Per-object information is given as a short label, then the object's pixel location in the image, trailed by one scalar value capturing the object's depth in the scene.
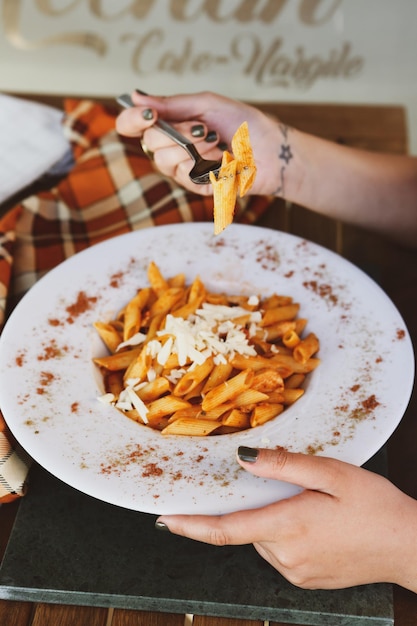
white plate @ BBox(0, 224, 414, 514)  0.90
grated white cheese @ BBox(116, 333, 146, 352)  1.12
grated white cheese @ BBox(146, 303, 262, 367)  1.04
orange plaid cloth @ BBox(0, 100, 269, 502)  1.37
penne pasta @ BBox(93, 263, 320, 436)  1.01
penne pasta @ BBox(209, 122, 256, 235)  0.95
